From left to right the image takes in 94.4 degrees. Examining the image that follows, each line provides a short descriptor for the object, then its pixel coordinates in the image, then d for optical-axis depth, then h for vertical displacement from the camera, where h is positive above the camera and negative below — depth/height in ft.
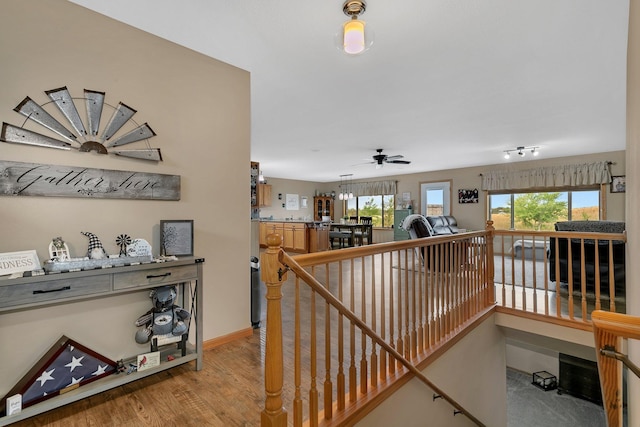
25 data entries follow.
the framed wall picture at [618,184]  19.81 +2.13
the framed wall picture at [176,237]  7.27 -0.47
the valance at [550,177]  20.59 +3.00
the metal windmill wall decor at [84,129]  5.75 +1.96
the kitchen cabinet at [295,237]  26.39 -1.74
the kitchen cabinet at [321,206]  37.90 +1.48
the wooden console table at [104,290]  5.04 -1.37
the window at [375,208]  33.58 +1.10
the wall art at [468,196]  26.75 +1.91
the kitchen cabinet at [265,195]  31.72 +2.52
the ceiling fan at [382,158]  19.76 +4.03
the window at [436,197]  28.84 +1.93
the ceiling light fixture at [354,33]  5.62 +3.59
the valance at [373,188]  32.96 +3.41
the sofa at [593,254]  10.84 -1.53
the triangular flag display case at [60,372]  5.39 -2.96
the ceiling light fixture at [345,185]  35.88 +4.04
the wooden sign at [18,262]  5.13 -0.75
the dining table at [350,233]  26.03 -1.45
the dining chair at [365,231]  26.61 -1.28
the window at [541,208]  21.62 +0.64
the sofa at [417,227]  15.84 -0.55
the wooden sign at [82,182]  5.63 +0.79
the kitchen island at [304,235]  26.20 -1.62
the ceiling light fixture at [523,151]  19.25 +4.38
